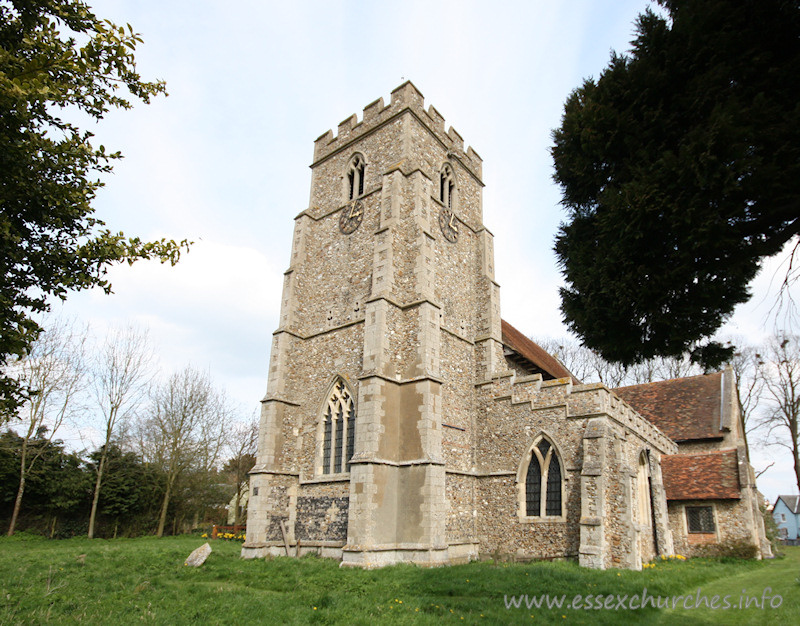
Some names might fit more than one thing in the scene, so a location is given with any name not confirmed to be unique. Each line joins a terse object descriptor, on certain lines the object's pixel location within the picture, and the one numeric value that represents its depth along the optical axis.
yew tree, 5.70
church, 13.84
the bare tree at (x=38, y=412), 22.66
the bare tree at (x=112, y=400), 25.98
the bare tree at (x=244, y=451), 34.37
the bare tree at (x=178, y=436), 27.77
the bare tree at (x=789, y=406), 28.03
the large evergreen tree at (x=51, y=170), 4.72
